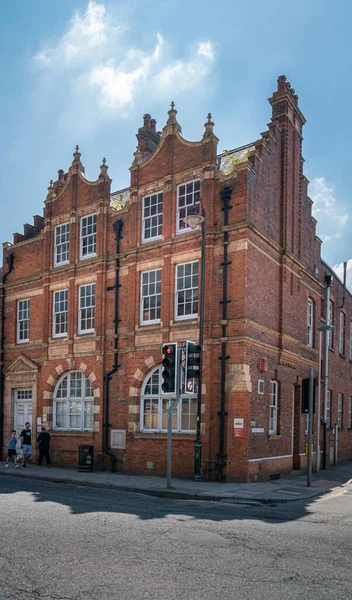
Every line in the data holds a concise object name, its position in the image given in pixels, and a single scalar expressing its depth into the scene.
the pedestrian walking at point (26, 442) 22.28
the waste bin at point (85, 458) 20.73
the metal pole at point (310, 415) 16.75
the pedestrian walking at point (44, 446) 22.45
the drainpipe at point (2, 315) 26.72
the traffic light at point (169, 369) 15.79
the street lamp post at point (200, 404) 17.12
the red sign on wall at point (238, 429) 17.73
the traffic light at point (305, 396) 17.64
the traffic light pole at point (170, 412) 15.73
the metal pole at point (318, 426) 23.41
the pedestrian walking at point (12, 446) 23.12
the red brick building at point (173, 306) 18.53
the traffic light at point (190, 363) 16.31
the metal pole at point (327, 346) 25.42
